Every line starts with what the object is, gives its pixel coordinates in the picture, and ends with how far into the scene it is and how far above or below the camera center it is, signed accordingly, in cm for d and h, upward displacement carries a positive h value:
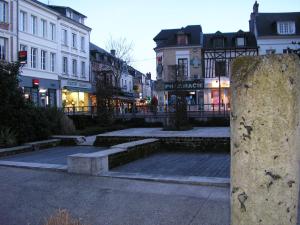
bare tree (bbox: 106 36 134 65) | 4576 +746
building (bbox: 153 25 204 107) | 3785 +655
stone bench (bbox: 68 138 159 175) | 686 -111
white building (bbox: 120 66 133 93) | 5731 +567
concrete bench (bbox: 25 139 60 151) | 1138 -119
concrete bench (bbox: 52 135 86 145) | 1298 -114
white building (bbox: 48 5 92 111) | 3657 +665
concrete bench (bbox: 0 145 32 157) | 1000 -123
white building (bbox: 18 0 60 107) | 3111 +647
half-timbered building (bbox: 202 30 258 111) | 3729 +665
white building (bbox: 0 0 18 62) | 2868 +739
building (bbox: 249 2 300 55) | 3731 +924
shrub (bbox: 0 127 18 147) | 1088 -89
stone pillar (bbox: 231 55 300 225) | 133 -12
